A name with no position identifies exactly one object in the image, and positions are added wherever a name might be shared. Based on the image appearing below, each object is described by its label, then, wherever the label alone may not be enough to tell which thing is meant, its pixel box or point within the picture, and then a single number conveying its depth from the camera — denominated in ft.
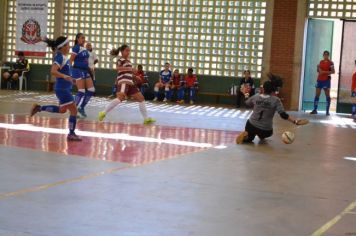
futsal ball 34.58
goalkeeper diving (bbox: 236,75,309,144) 34.99
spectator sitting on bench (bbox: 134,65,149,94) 72.33
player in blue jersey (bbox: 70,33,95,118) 42.60
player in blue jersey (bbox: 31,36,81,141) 31.68
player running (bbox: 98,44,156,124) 42.63
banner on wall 78.69
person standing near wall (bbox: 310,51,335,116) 64.13
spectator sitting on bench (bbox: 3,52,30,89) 78.02
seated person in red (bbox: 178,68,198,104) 71.51
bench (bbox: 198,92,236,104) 71.87
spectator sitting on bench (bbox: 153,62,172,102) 72.08
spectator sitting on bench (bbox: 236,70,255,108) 67.96
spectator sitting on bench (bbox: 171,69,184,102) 72.13
